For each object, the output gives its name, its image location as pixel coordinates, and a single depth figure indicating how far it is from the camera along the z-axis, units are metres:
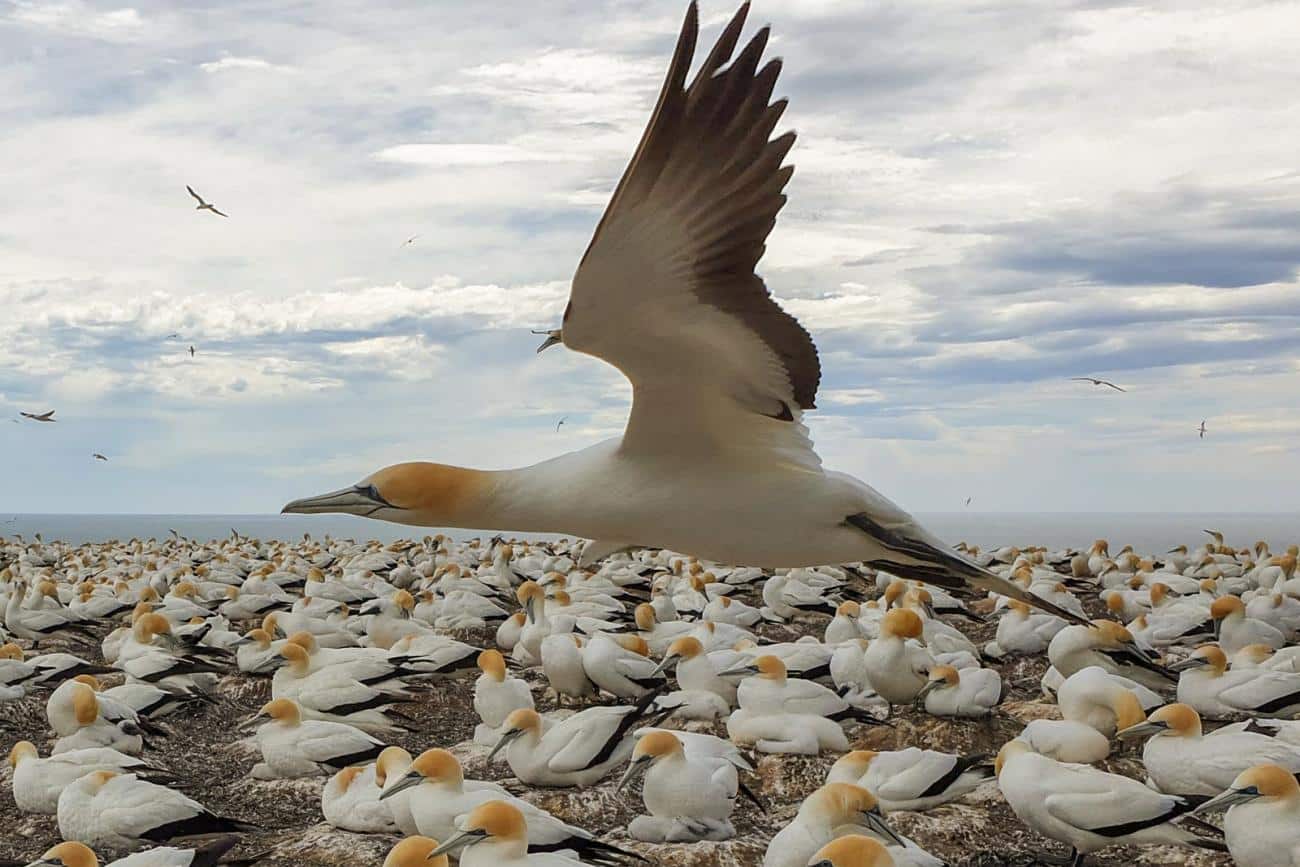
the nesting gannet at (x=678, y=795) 6.09
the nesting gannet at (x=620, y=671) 8.54
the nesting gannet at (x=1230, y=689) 7.80
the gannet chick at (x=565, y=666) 8.82
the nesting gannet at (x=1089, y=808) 5.72
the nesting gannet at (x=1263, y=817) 5.46
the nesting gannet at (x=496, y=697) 8.12
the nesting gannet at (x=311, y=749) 7.55
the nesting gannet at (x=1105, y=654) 8.36
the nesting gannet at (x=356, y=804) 6.41
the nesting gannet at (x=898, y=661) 7.97
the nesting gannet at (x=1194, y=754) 6.21
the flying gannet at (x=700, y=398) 3.30
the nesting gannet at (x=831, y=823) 5.22
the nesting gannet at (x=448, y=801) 5.61
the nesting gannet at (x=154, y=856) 5.17
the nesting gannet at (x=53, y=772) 6.98
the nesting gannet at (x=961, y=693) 7.72
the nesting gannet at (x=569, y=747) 6.92
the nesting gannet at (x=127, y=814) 6.26
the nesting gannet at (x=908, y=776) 6.13
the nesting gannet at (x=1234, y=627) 9.91
